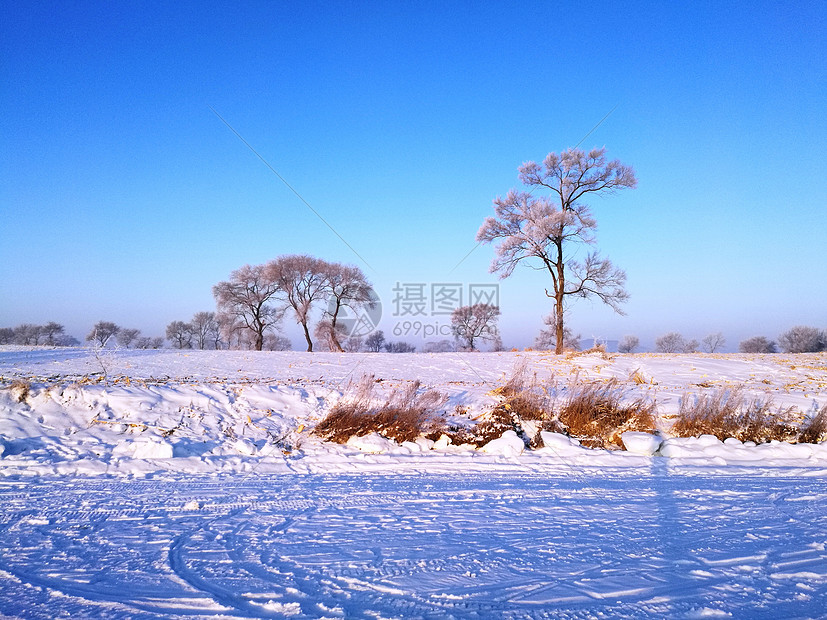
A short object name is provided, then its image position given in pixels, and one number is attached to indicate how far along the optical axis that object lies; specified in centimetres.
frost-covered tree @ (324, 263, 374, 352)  3697
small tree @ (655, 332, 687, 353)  4688
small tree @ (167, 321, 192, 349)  5266
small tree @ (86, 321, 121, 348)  4216
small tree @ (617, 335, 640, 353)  4261
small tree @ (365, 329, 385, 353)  5466
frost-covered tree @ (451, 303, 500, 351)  4728
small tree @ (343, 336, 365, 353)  4450
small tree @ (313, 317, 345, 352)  4082
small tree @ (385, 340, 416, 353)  4758
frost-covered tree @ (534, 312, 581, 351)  3588
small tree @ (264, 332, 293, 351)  4767
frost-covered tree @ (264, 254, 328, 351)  3659
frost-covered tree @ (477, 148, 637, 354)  2198
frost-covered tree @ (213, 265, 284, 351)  3881
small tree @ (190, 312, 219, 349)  5275
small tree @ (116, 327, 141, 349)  4691
